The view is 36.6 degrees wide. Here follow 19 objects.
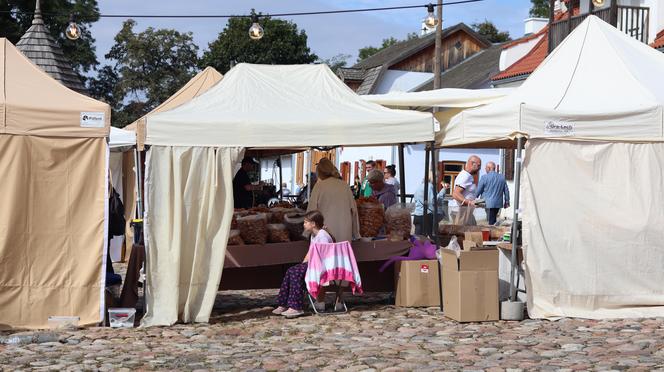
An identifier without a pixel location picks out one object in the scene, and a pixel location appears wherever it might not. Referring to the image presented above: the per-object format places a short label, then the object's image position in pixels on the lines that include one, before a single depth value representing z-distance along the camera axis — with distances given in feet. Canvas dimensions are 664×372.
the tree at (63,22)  136.77
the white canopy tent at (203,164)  34.24
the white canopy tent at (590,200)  34.78
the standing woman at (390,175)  58.60
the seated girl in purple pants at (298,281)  35.86
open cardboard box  33.96
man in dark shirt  44.79
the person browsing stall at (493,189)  54.54
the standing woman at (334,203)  37.47
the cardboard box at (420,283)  37.58
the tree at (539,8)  206.56
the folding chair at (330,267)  35.78
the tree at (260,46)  214.69
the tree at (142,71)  196.85
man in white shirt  41.96
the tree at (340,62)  259.39
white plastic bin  33.55
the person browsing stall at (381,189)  47.21
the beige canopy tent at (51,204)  32.83
